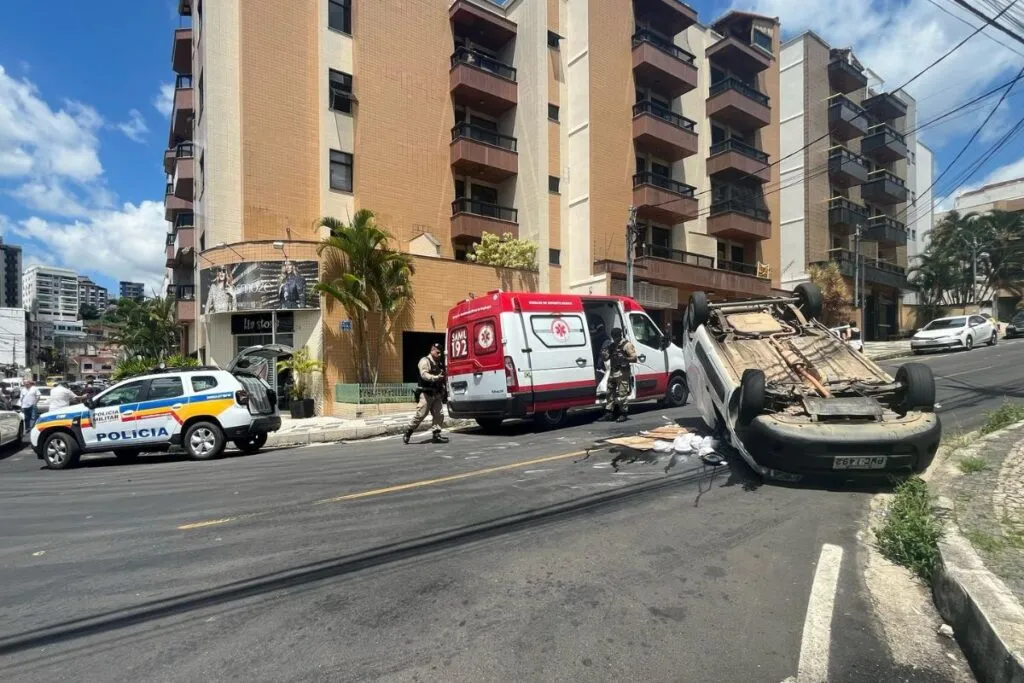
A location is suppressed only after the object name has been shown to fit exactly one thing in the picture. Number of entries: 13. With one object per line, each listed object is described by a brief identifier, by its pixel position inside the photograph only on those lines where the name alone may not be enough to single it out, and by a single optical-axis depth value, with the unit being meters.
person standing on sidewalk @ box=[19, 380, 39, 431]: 15.77
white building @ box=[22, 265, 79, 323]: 151.00
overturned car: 5.62
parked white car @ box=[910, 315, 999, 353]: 23.52
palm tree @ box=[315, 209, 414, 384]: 17.64
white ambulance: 10.61
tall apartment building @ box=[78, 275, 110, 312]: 167.07
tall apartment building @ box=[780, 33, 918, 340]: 34.00
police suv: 10.83
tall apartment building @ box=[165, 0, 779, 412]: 18.95
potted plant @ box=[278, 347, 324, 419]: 17.12
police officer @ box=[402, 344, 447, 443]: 10.37
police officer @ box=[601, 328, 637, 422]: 11.49
